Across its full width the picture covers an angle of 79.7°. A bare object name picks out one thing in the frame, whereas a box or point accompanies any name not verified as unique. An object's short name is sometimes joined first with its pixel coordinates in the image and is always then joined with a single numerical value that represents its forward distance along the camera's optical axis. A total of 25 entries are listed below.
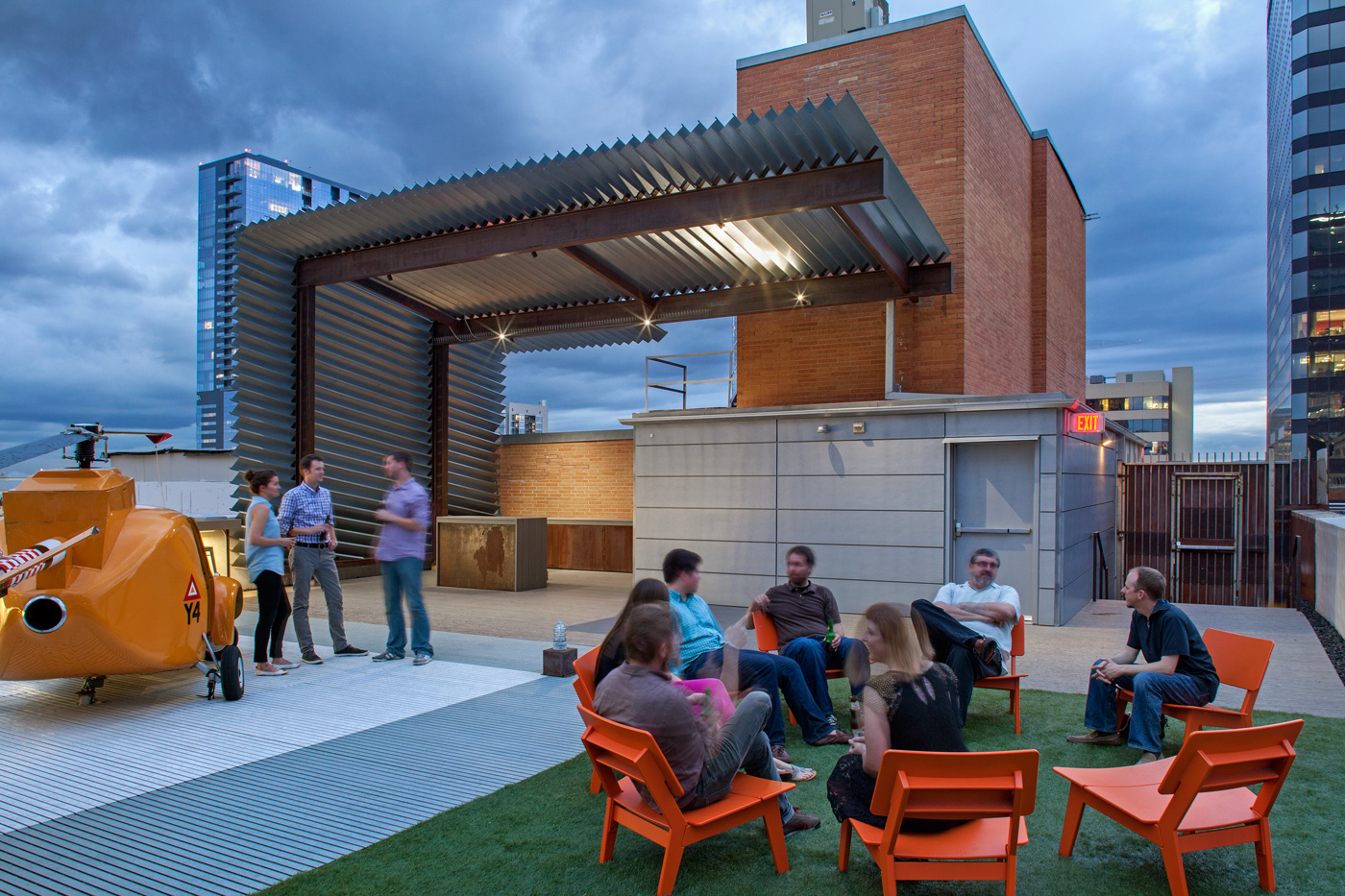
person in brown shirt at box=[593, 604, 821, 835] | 3.25
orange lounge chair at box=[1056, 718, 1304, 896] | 3.05
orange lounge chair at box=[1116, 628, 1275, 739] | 4.62
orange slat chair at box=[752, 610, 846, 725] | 5.99
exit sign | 10.50
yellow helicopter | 5.17
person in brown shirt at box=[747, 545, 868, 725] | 5.77
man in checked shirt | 7.29
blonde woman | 3.16
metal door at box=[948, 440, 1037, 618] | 10.12
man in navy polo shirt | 4.66
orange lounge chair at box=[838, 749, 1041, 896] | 2.84
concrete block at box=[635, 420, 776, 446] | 11.63
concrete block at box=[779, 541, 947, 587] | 10.45
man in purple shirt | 7.14
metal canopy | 8.76
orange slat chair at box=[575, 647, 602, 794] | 4.15
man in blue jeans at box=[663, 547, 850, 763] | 4.95
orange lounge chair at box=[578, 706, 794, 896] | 3.10
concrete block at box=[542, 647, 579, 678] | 7.02
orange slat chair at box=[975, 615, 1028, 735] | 5.42
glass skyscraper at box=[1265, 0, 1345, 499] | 49.41
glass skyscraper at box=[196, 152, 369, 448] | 132.62
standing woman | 6.85
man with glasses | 5.37
